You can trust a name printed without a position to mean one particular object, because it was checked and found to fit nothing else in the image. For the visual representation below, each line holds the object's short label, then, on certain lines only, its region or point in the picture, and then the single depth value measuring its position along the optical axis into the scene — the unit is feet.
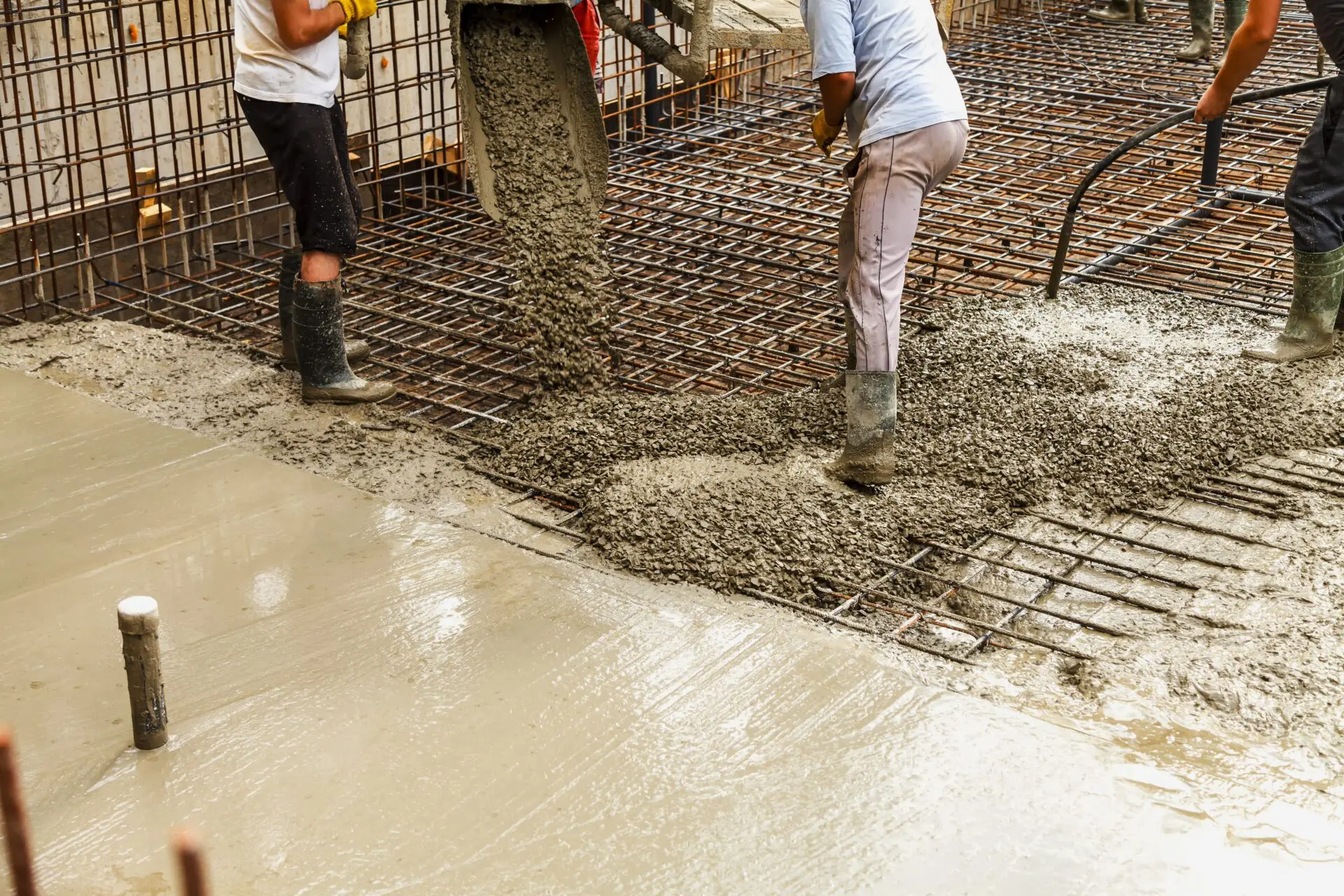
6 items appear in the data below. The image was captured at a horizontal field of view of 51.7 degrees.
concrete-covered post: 7.67
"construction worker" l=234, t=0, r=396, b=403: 12.53
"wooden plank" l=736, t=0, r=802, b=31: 15.85
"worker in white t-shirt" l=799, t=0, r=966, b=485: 11.12
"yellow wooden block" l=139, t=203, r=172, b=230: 17.17
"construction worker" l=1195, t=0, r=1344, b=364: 13.70
